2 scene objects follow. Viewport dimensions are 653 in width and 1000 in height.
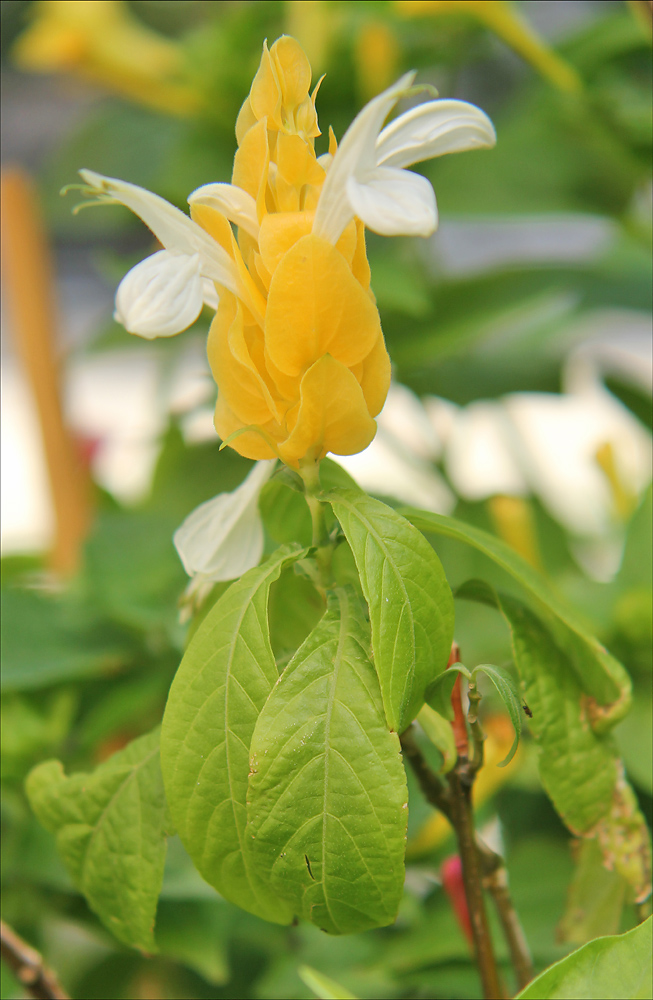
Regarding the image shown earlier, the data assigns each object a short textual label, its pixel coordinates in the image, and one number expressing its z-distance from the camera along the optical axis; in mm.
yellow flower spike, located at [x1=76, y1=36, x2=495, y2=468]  519
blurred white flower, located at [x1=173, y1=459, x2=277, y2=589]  557
